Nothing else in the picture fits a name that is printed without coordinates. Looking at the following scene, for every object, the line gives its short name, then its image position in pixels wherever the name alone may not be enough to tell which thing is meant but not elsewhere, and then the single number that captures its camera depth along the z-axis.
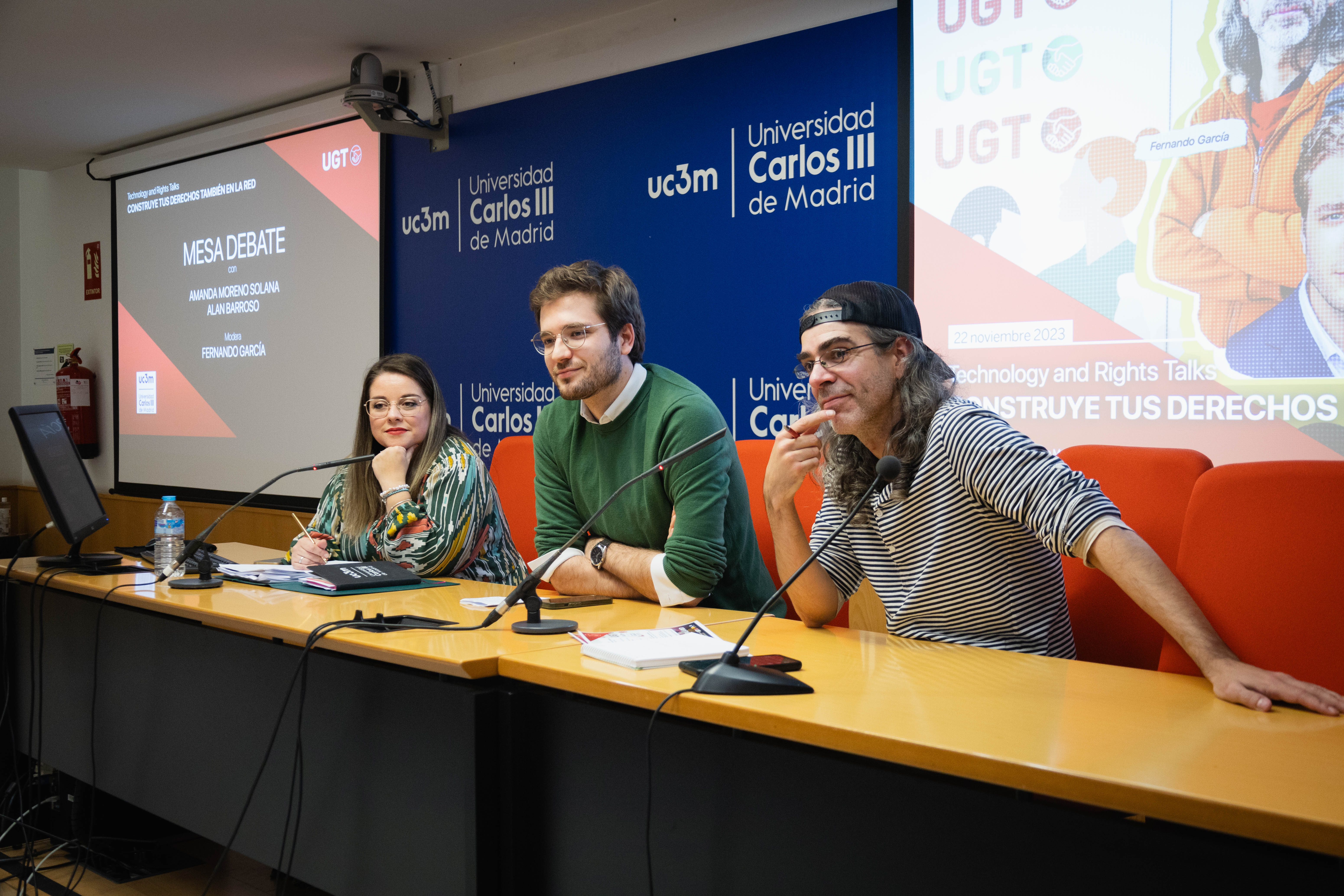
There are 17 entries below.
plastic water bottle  2.44
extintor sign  6.29
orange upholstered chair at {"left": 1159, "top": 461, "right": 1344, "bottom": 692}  1.36
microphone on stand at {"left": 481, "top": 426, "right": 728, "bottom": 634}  1.63
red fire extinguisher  6.23
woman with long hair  2.34
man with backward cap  1.49
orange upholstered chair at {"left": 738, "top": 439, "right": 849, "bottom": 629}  2.32
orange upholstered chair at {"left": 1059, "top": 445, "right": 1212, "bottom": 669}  1.67
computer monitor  2.32
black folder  2.07
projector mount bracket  4.22
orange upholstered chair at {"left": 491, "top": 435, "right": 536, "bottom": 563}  3.04
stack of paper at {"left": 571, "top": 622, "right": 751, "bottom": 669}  1.37
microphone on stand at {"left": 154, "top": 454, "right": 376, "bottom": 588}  2.18
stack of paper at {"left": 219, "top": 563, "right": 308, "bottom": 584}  2.19
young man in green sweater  2.01
